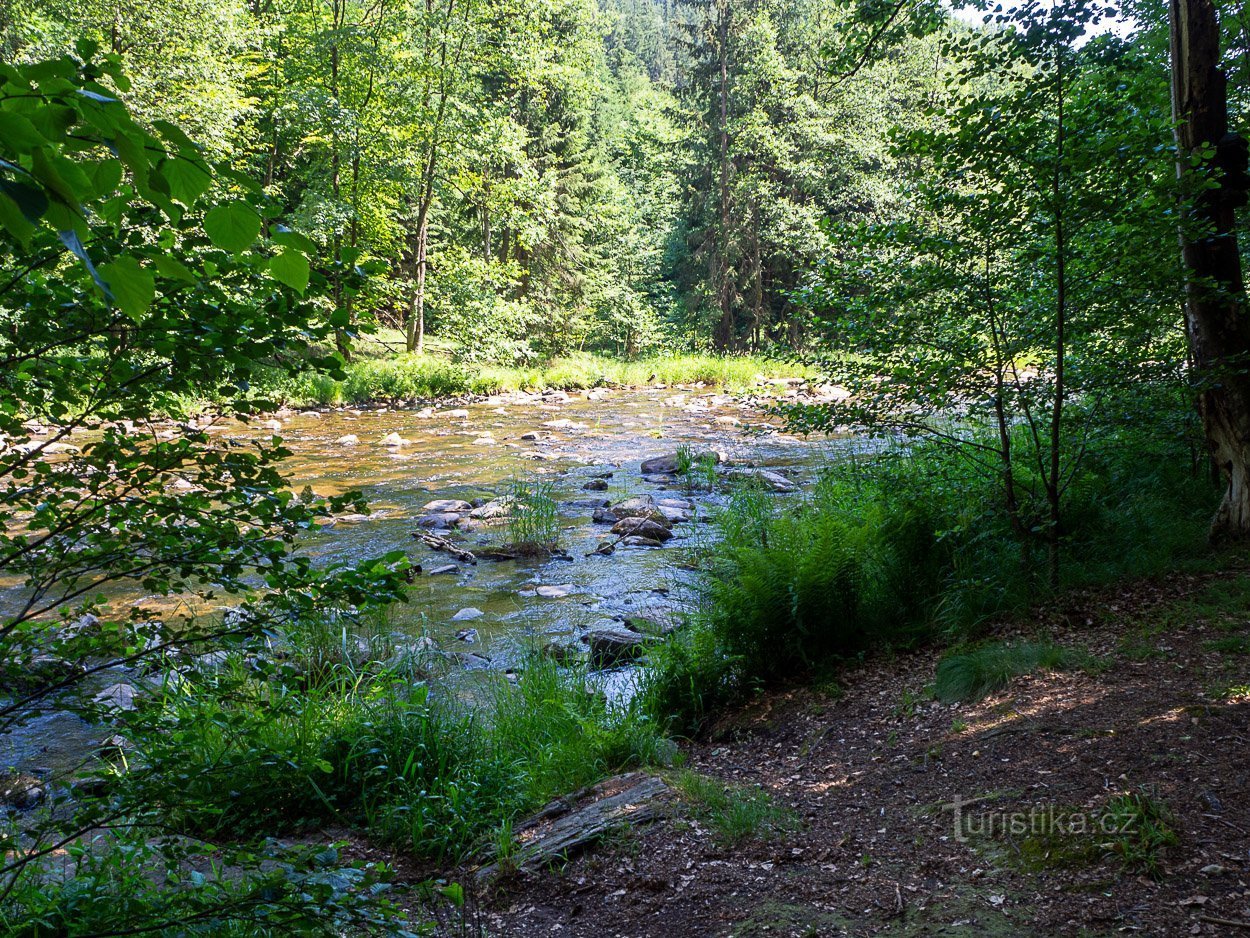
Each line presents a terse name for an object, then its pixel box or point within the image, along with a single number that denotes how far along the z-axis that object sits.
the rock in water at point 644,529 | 9.92
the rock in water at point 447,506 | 11.09
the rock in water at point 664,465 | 13.48
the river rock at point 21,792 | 4.21
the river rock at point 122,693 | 5.28
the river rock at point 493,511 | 10.63
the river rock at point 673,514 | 10.58
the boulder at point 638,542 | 9.66
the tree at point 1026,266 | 4.67
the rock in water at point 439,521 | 10.32
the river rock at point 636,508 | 10.53
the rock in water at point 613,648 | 6.34
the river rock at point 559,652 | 6.29
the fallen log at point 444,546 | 9.12
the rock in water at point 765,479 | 11.31
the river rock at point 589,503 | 11.54
